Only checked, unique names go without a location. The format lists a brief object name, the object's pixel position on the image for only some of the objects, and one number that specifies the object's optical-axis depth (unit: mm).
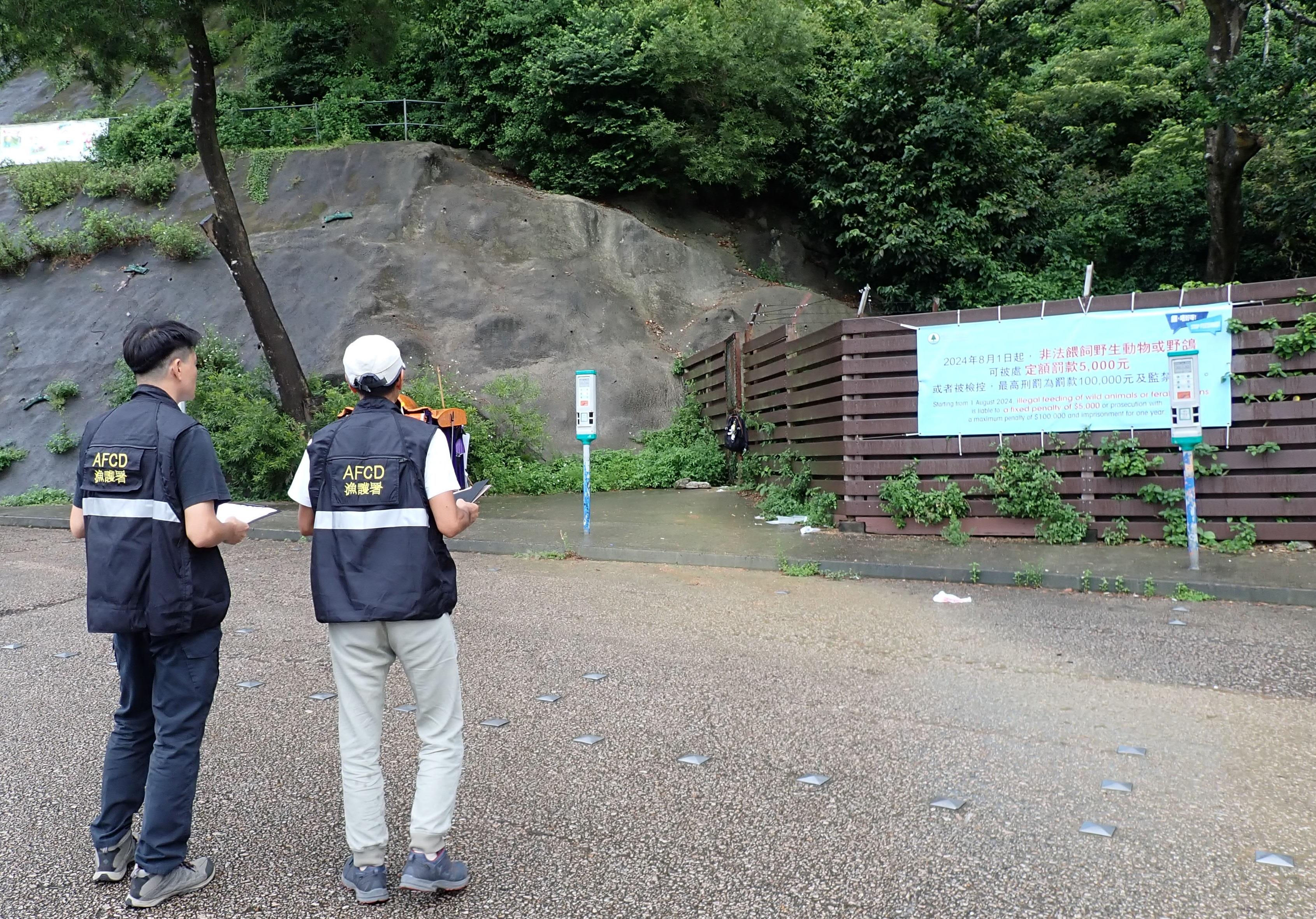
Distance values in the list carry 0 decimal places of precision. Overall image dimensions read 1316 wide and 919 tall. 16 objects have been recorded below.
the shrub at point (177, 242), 22859
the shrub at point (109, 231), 23719
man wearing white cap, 3189
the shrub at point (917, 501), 10719
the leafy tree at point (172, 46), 16078
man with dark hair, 3217
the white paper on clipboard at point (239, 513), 3289
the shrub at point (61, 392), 20141
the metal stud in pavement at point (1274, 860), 3406
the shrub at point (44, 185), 25656
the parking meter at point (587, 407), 12000
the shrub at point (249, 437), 15695
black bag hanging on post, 15258
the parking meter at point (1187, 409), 8727
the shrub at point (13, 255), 23781
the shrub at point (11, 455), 19141
